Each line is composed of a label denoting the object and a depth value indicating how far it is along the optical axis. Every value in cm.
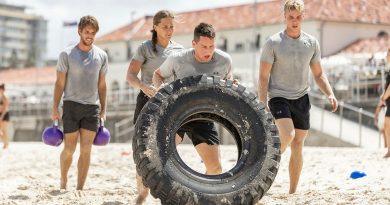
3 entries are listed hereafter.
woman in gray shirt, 989
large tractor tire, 793
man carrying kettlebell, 1130
